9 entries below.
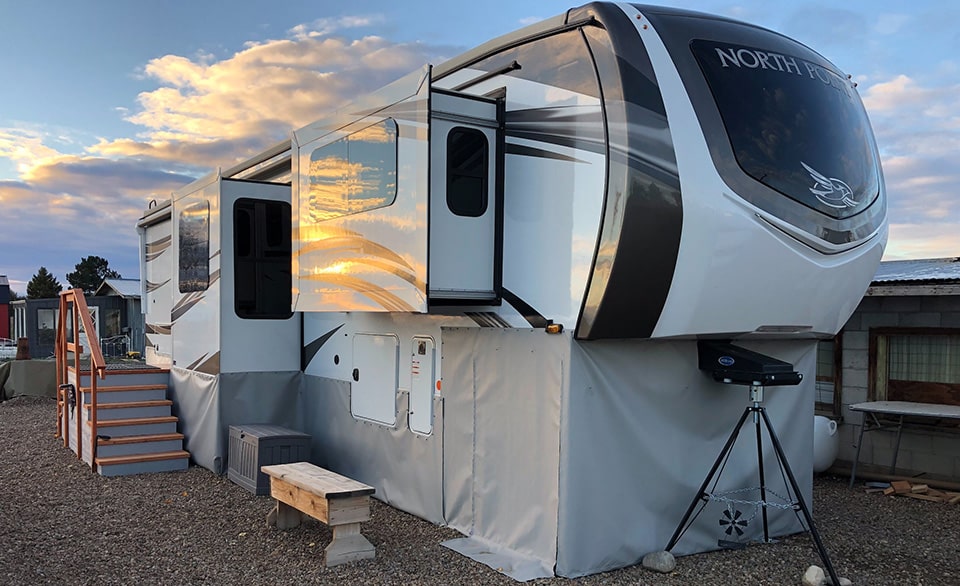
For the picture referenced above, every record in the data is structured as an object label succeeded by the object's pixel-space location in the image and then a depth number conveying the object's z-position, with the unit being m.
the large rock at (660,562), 4.60
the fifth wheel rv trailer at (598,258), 4.27
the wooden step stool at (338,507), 4.71
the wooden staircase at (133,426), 7.31
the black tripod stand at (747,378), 4.61
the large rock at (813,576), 4.46
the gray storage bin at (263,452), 6.48
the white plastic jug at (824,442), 7.40
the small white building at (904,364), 7.15
